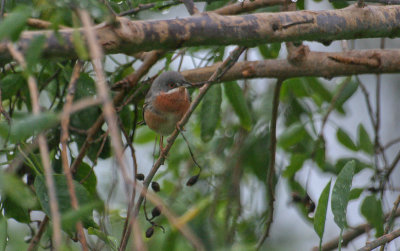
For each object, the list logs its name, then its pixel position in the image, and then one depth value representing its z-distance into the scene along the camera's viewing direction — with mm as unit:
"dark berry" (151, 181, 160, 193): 7805
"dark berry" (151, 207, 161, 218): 6736
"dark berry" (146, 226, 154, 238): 6659
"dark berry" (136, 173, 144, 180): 7772
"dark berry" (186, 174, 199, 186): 7535
